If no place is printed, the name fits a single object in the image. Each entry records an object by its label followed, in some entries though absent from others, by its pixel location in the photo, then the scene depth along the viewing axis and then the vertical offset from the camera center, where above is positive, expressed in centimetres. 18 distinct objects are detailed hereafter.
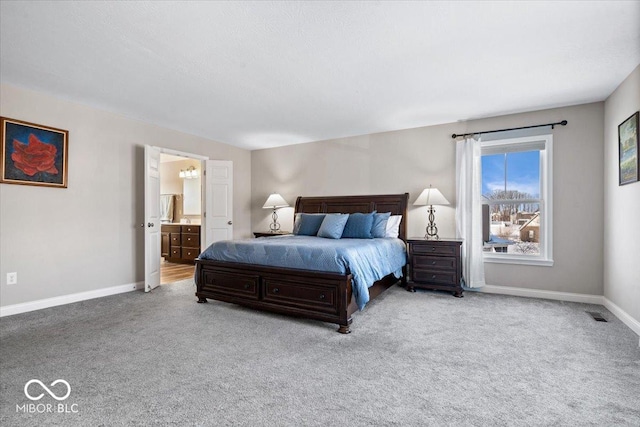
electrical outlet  333 -71
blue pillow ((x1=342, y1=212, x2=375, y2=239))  438 -19
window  405 +18
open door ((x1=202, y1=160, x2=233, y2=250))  572 +24
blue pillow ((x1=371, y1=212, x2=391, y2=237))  448 -17
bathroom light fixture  732 +96
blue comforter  295 -45
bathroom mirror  745 +40
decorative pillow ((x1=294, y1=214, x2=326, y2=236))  479 -17
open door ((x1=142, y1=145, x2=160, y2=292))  440 -7
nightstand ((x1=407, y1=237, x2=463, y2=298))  407 -70
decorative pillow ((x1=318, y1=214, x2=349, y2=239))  436 -18
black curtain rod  387 +113
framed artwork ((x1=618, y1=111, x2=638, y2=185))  283 +61
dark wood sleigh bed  289 -81
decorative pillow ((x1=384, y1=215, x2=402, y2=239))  466 -20
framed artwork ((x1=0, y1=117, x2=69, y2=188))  333 +67
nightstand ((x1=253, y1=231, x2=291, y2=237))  560 -37
